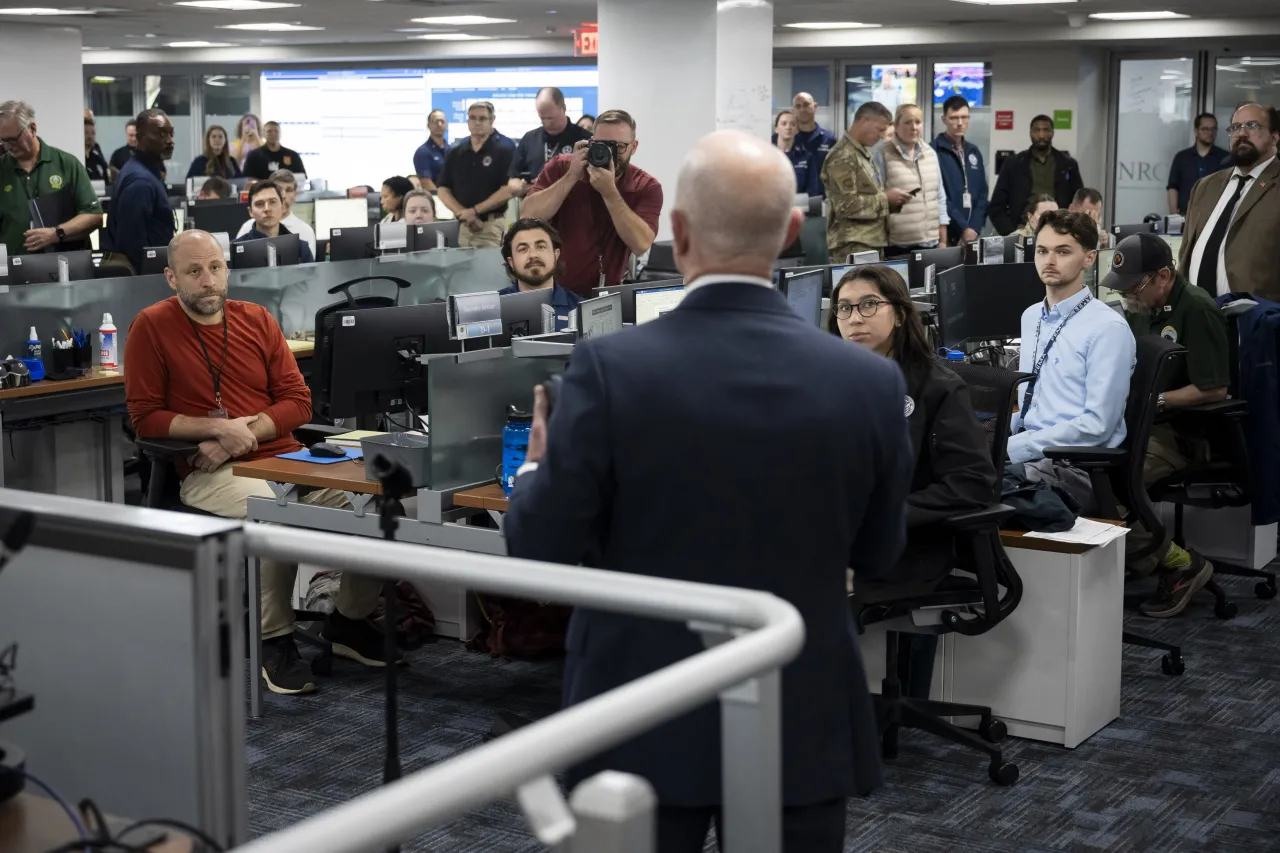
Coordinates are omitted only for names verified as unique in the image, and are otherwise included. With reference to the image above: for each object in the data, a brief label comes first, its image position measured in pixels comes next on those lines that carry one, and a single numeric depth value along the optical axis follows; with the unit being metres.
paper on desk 3.78
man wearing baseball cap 4.91
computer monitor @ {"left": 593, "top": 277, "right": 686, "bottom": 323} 4.78
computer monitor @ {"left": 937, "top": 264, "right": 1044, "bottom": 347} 6.11
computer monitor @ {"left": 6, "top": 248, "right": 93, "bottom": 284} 6.25
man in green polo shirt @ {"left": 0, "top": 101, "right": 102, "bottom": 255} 7.68
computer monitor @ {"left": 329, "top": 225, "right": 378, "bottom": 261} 7.66
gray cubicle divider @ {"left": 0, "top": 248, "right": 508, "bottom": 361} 5.79
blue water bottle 3.81
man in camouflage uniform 8.18
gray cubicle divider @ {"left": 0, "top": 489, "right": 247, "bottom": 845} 1.41
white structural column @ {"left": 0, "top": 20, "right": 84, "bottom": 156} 13.70
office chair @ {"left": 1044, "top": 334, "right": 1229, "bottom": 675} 4.24
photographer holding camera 5.93
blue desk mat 4.19
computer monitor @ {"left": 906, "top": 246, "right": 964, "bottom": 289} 6.59
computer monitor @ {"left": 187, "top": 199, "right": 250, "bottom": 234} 9.95
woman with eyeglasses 3.48
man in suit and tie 6.27
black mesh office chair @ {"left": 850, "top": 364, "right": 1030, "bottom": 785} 3.51
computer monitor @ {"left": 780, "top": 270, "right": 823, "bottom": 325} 5.26
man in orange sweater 4.36
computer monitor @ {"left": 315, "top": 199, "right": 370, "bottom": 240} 11.55
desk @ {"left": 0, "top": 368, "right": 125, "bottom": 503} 5.59
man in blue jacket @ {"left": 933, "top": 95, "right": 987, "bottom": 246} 9.85
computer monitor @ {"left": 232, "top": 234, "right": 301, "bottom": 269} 6.91
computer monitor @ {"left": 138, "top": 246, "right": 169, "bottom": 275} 6.90
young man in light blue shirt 4.29
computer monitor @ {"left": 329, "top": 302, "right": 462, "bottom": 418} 4.26
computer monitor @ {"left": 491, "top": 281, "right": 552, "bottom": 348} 4.56
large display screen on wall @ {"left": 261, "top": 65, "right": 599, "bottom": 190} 18.80
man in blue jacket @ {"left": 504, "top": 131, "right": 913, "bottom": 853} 1.69
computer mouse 4.23
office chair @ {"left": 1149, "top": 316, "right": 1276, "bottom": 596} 4.91
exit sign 13.47
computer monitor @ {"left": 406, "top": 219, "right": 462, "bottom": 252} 8.21
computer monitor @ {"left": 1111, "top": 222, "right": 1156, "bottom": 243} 8.74
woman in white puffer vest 8.52
